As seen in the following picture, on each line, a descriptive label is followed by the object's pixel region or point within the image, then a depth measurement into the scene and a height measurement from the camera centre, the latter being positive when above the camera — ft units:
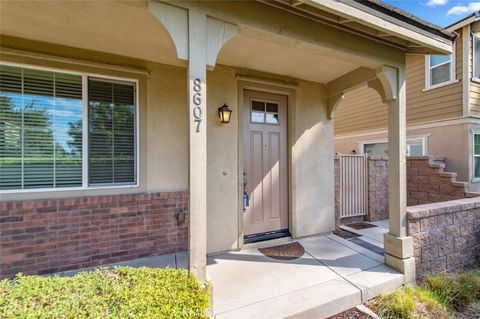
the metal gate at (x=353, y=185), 17.25 -1.81
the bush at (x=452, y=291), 9.07 -5.24
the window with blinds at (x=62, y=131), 8.93 +1.35
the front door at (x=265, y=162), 12.96 -0.01
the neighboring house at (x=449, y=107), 19.29 +4.89
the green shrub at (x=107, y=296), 4.91 -3.05
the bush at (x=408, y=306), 7.98 -5.18
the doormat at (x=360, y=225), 16.20 -4.55
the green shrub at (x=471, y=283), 9.50 -5.16
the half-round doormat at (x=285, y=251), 11.43 -4.60
